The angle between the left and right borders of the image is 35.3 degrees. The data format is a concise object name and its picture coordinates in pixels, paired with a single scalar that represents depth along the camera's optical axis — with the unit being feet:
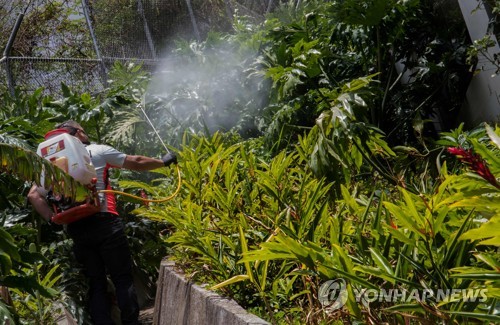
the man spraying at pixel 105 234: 19.69
